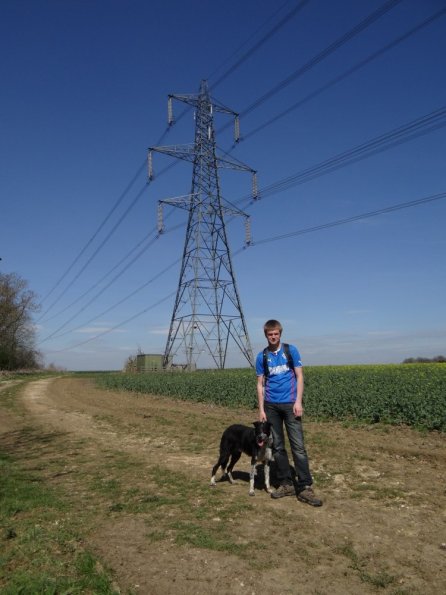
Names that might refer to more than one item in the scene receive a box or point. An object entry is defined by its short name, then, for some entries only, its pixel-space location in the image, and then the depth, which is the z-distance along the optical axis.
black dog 6.63
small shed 56.09
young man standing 6.55
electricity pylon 32.03
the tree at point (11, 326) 76.44
